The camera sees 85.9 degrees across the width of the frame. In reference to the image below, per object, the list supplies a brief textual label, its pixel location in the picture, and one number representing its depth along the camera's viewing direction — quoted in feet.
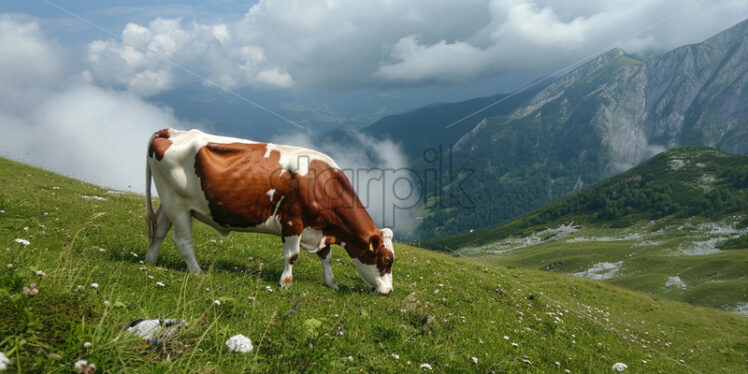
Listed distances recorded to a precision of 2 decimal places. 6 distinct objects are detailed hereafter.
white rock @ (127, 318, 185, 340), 13.79
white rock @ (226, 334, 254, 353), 15.54
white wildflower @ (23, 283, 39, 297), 12.48
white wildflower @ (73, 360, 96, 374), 10.02
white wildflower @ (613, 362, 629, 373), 27.49
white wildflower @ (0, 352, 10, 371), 9.44
